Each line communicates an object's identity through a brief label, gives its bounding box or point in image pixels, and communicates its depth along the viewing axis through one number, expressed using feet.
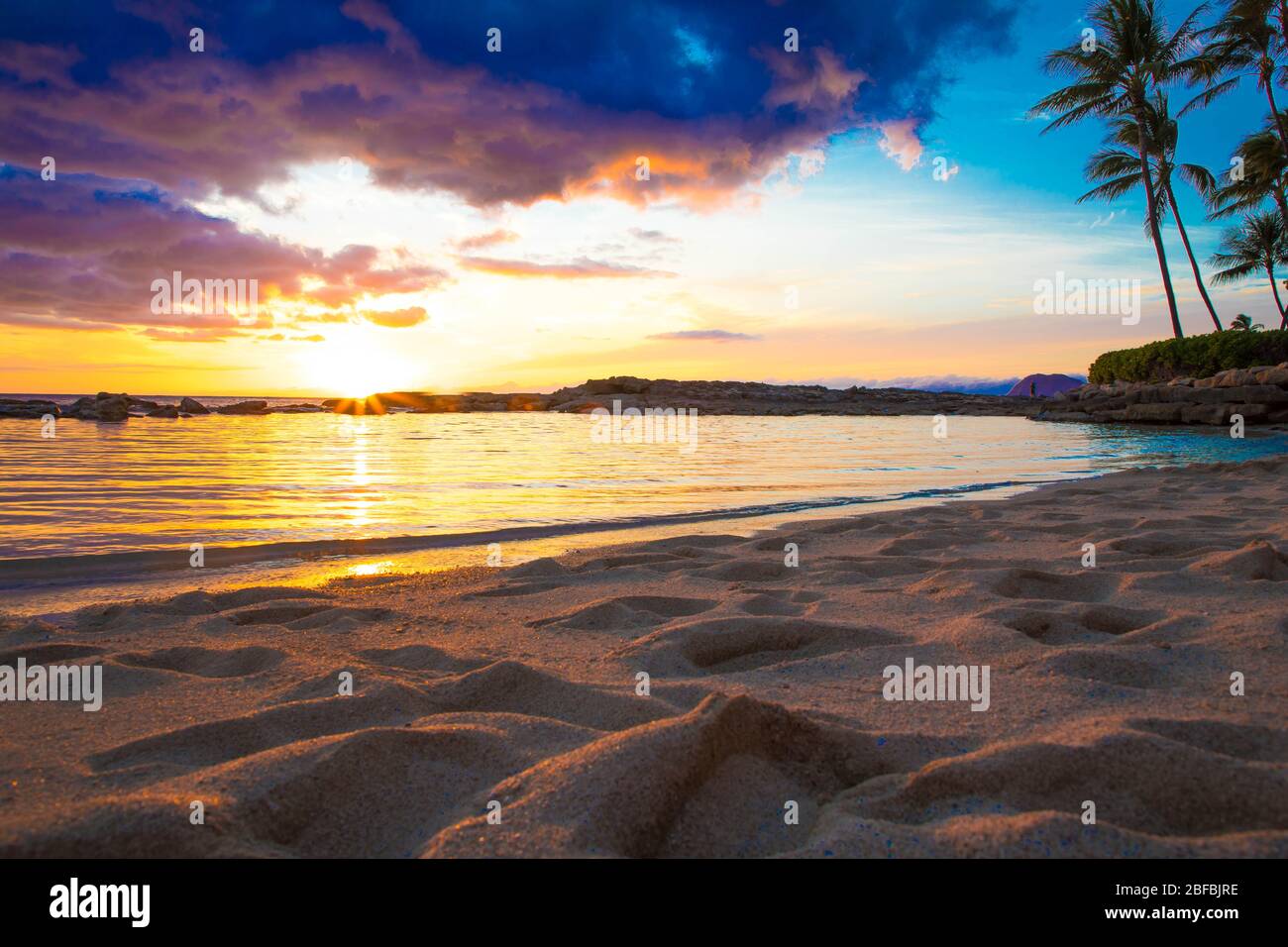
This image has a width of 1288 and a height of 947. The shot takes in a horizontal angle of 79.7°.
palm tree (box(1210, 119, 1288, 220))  104.47
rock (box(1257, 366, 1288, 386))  72.84
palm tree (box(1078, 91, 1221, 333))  109.60
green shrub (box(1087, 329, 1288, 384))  91.63
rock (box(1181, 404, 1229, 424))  72.23
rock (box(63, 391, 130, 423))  89.66
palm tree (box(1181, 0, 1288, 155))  91.04
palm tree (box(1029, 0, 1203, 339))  104.32
